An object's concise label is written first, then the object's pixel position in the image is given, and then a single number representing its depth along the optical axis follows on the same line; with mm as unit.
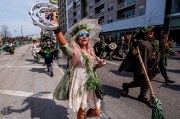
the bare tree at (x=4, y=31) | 67594
